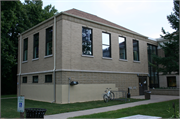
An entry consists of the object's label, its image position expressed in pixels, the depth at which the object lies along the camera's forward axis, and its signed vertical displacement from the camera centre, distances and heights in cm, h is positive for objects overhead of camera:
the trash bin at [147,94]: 1657 -207
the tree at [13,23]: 2121 +655
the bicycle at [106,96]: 1465 -203
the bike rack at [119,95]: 1825 -235
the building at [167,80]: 2614 -133
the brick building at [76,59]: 1520 +113
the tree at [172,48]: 1628 +206
